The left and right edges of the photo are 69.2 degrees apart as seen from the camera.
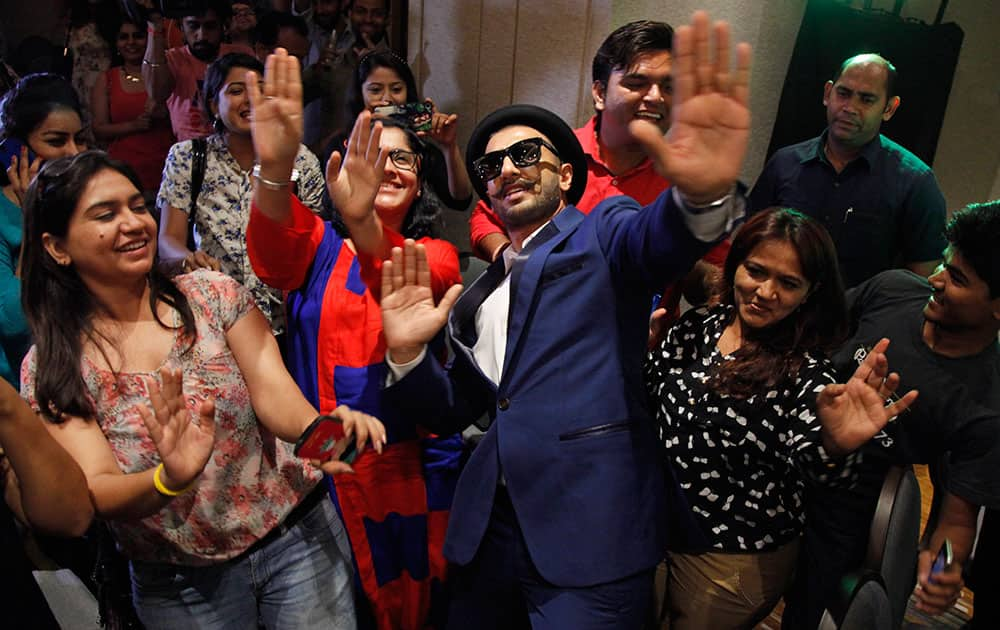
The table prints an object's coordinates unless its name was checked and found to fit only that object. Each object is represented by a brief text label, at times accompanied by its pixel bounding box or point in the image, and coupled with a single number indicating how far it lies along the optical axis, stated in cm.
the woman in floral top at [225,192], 259
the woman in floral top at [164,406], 148
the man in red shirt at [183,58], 354
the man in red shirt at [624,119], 231
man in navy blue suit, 159
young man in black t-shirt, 183
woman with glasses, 184
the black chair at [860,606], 165
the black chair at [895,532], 172
